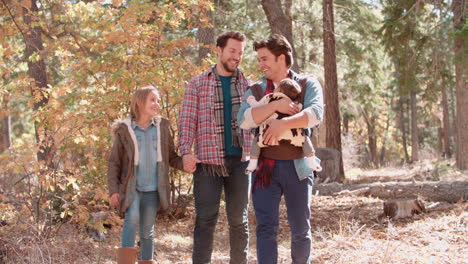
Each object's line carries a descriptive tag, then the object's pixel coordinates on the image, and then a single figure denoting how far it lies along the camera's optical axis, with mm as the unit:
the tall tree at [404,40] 11984
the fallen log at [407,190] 8469
